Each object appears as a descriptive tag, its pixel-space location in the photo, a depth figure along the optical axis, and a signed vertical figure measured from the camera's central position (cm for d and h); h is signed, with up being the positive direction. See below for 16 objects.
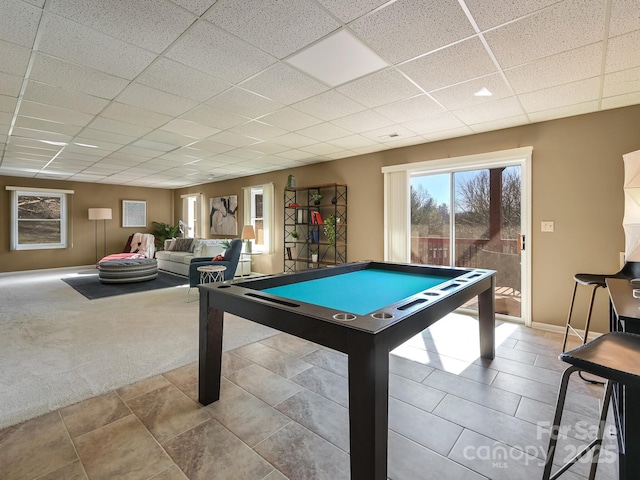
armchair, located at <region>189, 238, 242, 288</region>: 539 -45
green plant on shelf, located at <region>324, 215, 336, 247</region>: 552 +18
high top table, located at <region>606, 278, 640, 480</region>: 108 -63
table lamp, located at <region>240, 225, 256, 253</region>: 683 +12
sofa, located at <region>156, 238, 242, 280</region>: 704 -33
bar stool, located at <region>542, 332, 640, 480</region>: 107 -45
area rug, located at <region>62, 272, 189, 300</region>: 543 -92
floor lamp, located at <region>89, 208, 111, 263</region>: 837 +67
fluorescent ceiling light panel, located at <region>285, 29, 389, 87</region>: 210 +133
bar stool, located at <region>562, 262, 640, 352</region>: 264 -33
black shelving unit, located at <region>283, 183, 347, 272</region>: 561 +26
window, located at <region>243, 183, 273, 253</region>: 737 +60
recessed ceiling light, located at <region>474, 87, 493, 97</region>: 279 +134
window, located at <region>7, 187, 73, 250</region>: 763 +51
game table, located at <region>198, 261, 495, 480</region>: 122 -39
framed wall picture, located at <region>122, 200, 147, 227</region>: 934 +78
